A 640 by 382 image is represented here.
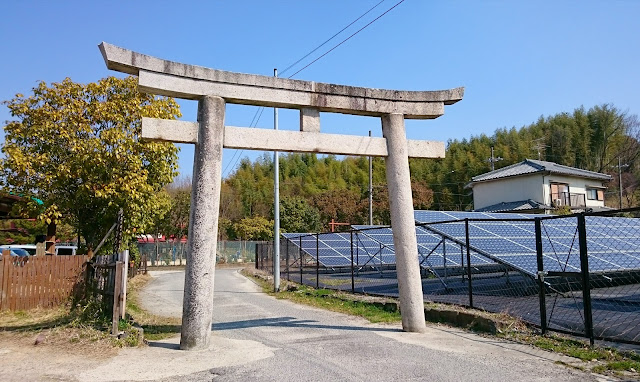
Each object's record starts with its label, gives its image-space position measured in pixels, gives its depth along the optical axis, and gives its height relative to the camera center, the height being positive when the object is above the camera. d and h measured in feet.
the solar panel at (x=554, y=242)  38.19 +0.52
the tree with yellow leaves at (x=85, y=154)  39.55 +7.38
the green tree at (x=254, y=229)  151.53 +4.59
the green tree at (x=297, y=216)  151.56 +8.94
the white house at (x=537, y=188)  123.54 +16.01
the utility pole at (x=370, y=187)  108.54 +13.30
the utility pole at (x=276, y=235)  56.49 +1.04
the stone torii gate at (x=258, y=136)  24.95 +6.21
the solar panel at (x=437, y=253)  51.18 -0.74
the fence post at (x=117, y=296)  27.20 -3.09
